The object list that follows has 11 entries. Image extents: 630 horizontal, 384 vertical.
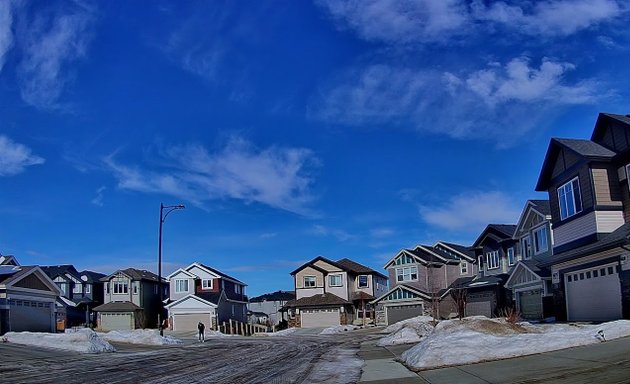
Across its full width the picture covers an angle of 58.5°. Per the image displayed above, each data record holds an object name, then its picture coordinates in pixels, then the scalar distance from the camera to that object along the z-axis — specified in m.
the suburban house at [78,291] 79.06
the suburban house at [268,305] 98.62
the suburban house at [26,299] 39.81
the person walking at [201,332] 46.76
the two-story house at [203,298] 67.44
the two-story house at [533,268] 36.62
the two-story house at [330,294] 69.81
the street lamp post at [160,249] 48.09
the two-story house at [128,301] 72.38
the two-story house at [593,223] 22.02
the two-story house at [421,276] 64.12
